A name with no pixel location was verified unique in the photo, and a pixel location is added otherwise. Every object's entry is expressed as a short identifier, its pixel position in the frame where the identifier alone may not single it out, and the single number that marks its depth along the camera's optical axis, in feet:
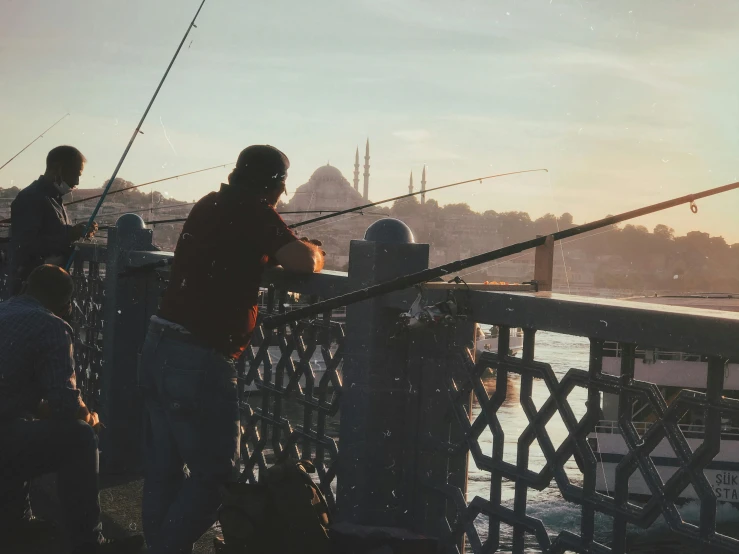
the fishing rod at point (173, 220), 23.01
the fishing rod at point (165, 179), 25.36
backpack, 9.59
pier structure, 6.56
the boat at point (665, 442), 114.52
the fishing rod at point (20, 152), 29.84
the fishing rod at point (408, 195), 15.68
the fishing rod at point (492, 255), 9.23
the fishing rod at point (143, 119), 18.69
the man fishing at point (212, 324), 10.04
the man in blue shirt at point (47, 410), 11.10
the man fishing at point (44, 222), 17.74
